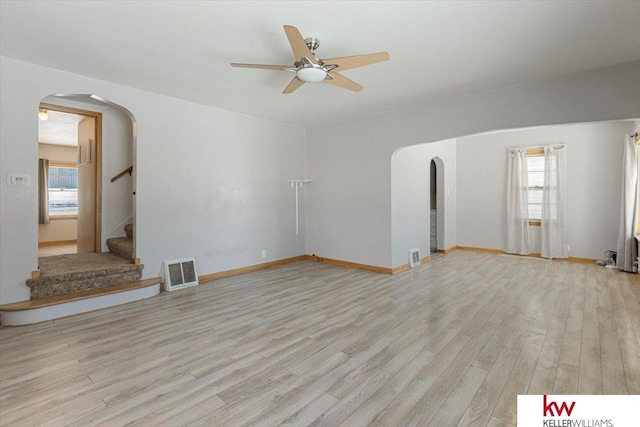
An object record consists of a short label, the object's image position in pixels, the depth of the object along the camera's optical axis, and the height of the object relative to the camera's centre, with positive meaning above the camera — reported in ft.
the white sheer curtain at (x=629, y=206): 16.47 +0.47
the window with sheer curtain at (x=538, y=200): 19.89 +1.06
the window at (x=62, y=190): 25.82 +2.38
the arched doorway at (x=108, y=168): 15.19 +2.55
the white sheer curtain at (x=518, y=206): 21.30 +0.64
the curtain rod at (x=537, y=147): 19.83 +4.79
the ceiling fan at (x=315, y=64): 7.79 +4.35
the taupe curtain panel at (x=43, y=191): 23.48 +2.04
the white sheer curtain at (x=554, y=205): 19.81 +0.64
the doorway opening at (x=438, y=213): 23.30 +0.15
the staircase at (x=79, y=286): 10.02 -2.83
